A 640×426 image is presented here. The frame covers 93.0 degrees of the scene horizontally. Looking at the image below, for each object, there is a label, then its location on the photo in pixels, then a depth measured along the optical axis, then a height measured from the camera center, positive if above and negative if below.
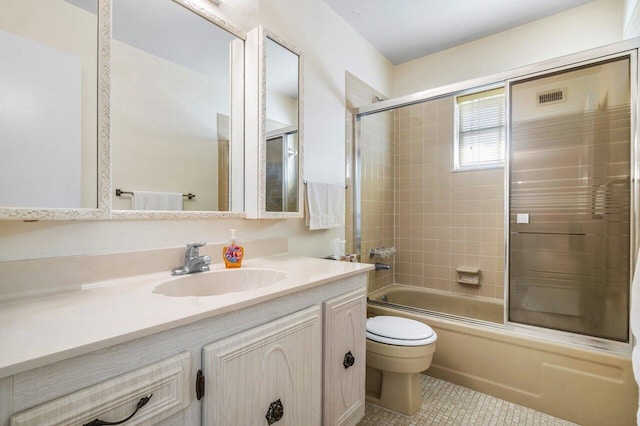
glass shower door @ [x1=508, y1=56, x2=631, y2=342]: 1.62 +0.07
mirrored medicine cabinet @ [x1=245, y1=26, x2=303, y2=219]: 1.53 +0.45
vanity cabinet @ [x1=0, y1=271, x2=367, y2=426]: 0.56 -0.40
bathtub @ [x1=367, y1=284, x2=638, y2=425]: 1.47 -0.86
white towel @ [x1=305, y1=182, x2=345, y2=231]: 1.86 +0.04
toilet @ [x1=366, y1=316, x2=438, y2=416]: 1.61 -0.80
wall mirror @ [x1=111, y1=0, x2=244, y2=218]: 1.15 +0.43
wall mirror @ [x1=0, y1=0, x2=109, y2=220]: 0.89 +0.31
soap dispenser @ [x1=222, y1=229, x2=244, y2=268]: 1.36 -0.20
